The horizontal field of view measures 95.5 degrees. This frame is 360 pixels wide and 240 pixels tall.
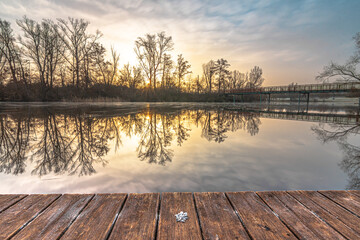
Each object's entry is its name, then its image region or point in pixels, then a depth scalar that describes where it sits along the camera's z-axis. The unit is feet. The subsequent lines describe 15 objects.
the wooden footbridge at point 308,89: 72.52
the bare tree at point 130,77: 112.16
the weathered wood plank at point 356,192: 6.30
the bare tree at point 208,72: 142.24
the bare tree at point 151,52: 102.99
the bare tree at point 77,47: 84.07
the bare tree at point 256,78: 189.67
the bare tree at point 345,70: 69.41
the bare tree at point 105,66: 92.17
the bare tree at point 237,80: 188.21
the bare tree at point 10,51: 74.79
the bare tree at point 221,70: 135.74
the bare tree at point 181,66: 123.34
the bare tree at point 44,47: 76.95
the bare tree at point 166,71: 108.88
